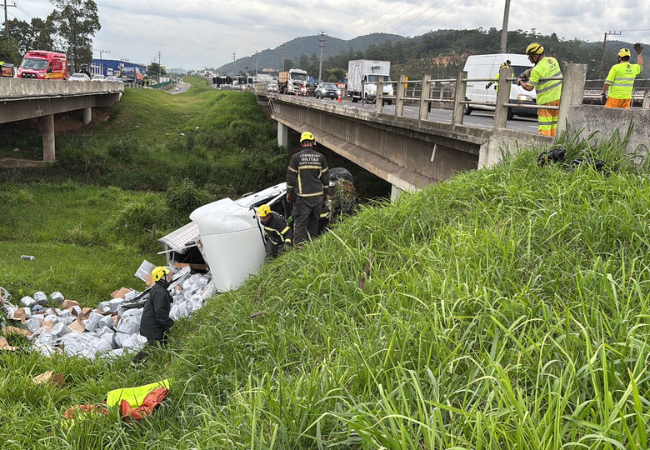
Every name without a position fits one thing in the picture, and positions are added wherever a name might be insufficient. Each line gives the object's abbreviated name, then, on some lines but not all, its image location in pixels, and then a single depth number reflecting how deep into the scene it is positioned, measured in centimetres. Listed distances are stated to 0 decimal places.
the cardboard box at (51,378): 523
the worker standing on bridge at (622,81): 764
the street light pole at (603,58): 3750
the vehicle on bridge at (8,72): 2962
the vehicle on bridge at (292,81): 3903
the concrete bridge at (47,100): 1675
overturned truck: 838
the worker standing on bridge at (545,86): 650
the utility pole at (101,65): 7882
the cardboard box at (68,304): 929
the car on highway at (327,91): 3350
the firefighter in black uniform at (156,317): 625
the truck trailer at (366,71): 3183
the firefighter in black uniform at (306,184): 812
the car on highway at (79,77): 4399
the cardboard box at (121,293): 1023
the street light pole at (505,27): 1916
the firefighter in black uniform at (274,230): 775
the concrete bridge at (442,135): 558
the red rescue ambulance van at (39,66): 2897
